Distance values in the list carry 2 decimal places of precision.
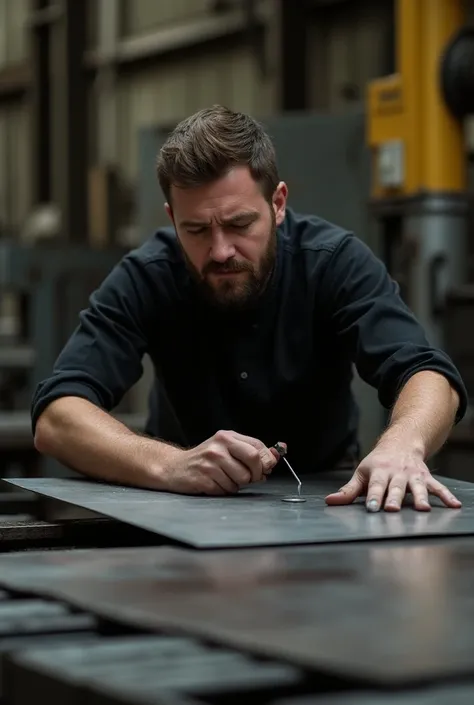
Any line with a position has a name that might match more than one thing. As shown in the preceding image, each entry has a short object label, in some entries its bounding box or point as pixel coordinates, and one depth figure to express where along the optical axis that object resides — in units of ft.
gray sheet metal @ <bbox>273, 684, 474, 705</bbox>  3.77
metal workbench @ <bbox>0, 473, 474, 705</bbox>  4.12
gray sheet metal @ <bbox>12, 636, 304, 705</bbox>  4.05
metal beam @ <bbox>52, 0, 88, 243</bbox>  40.91
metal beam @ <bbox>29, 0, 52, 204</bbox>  43.80
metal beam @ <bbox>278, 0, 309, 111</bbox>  31.70
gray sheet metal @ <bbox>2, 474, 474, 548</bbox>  6.88
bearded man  9.61
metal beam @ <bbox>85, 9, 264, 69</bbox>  34.76
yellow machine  21.74
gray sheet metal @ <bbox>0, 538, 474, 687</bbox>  4.34
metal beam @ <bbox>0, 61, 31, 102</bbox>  44.98
